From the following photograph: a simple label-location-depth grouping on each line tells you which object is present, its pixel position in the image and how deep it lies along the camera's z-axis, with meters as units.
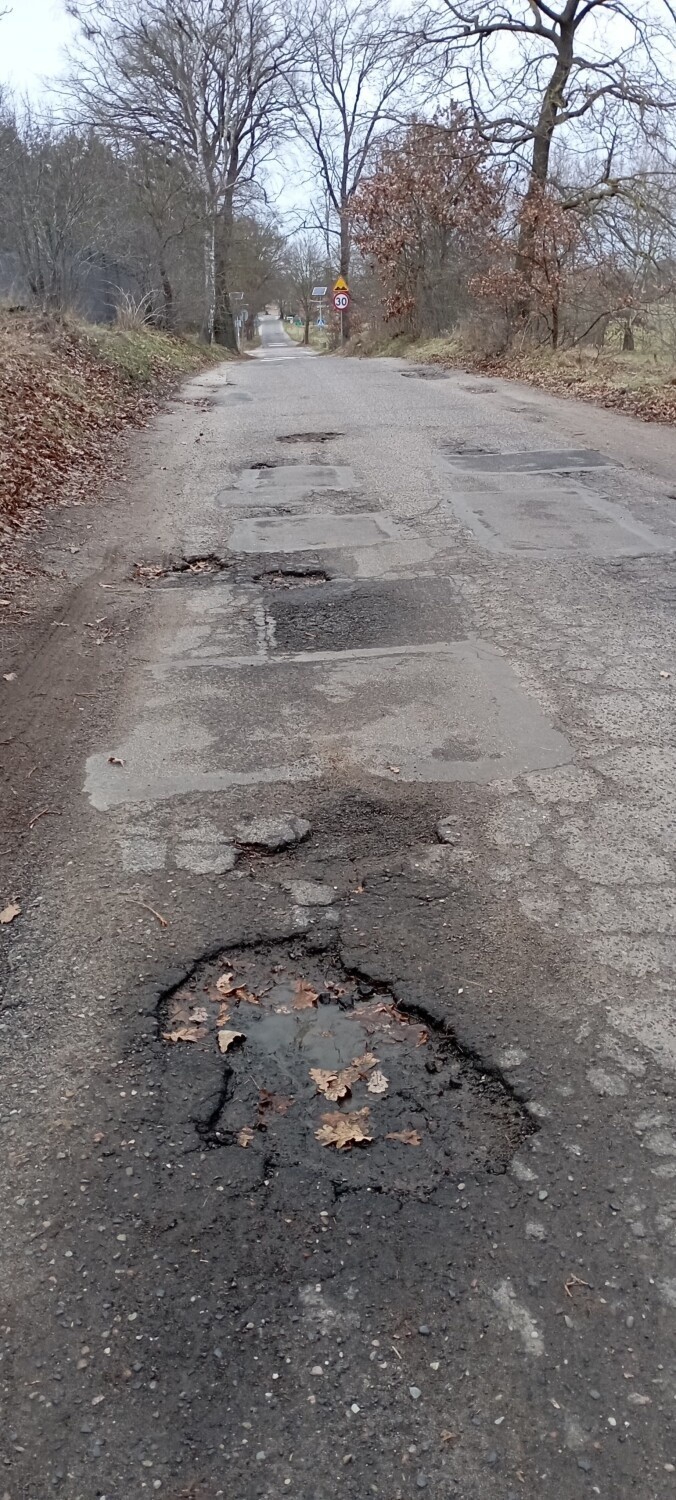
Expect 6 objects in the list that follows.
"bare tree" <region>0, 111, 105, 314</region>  14.08
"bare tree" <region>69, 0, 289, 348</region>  29.17
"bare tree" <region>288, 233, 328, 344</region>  65.50
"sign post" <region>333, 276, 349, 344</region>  34.28
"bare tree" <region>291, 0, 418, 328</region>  35.81
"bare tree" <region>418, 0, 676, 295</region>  19.47
